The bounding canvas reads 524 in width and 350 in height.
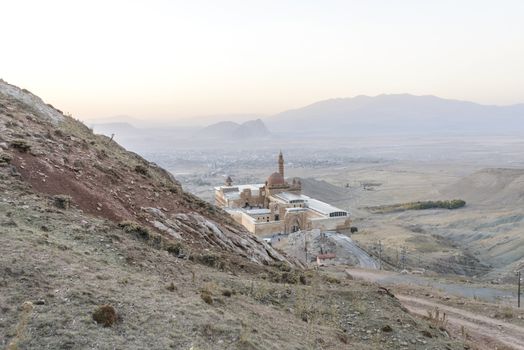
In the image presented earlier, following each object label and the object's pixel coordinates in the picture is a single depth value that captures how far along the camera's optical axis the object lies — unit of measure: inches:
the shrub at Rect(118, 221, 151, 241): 563.2
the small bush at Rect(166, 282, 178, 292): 422.6
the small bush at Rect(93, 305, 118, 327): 323.3
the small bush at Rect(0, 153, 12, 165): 598.9
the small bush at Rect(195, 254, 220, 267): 580.4
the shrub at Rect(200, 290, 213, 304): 416.2
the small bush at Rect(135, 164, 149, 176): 879.7
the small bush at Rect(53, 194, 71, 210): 558.9
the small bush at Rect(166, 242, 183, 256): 567.2
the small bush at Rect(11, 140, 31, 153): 650.8
